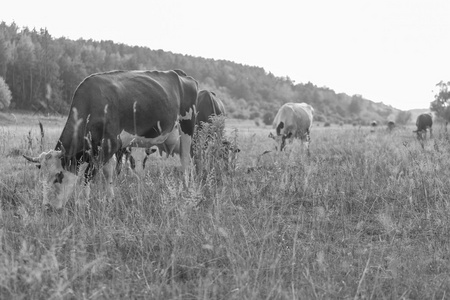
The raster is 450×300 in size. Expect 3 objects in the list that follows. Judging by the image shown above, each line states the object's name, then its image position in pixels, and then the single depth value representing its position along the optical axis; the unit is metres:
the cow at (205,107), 9.01
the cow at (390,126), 31.25
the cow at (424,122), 22.36
